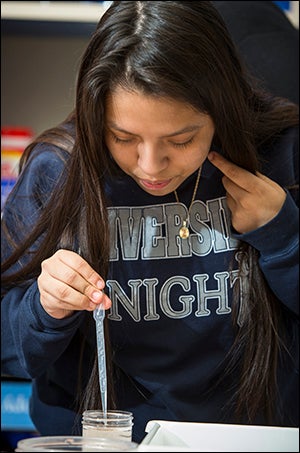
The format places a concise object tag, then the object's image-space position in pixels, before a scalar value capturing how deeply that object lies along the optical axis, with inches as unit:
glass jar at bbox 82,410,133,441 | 41.4
